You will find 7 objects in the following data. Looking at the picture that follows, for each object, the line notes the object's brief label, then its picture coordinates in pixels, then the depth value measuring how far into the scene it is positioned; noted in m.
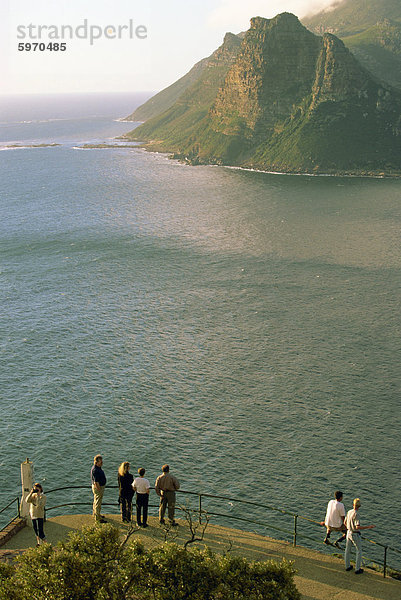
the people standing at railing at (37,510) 26.44
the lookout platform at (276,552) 24.81
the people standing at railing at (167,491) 27.92
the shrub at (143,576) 21.73
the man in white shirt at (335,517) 26.90
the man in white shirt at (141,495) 27.36
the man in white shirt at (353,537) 25.89
